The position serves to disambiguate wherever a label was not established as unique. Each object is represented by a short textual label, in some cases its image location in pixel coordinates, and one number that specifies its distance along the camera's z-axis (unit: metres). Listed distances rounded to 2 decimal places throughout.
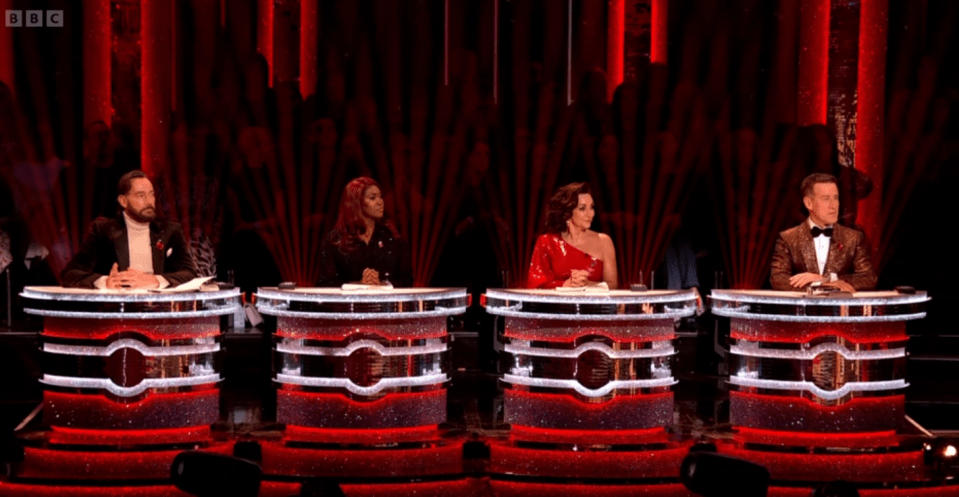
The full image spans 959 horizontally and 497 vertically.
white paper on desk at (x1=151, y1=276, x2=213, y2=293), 11.87
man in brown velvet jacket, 12.47
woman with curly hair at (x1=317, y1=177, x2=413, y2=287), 13.29
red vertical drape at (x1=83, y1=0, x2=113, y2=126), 19.16
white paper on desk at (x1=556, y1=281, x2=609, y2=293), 12.48
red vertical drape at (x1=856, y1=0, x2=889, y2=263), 18.41
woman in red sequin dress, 13.34
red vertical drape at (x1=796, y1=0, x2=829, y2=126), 18.97
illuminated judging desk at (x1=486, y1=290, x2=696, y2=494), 11.73
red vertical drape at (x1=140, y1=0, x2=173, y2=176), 18.89
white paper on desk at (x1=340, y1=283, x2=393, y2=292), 12.39
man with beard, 12.34
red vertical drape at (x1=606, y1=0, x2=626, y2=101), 21.48
